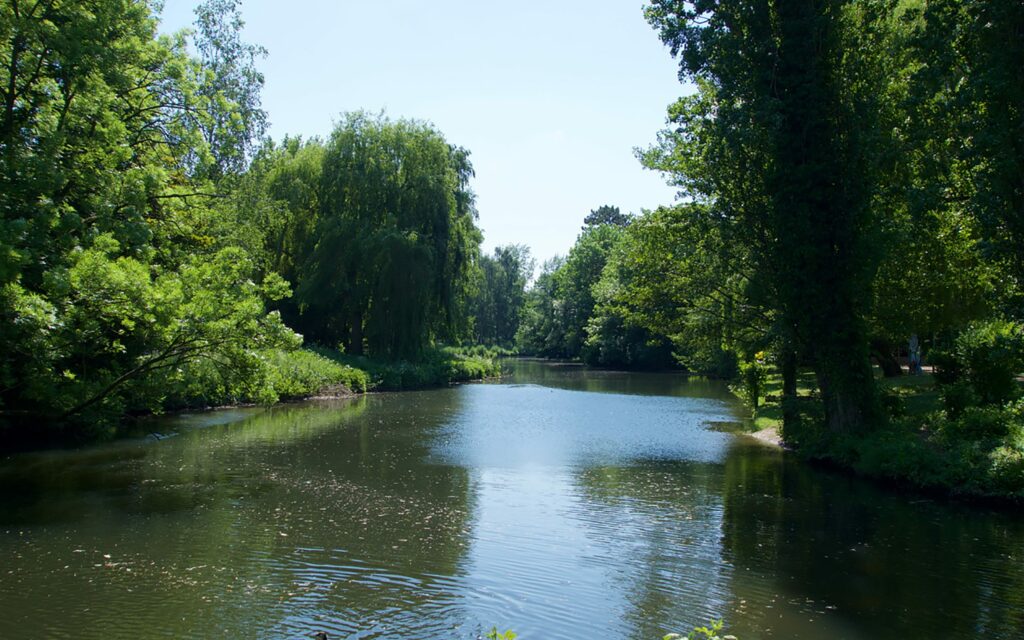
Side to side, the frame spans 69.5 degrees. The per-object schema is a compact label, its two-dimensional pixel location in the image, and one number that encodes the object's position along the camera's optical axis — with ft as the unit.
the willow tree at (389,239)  128.57
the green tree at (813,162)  57.88
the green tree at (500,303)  361.92
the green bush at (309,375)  107.04
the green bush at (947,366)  61.31
